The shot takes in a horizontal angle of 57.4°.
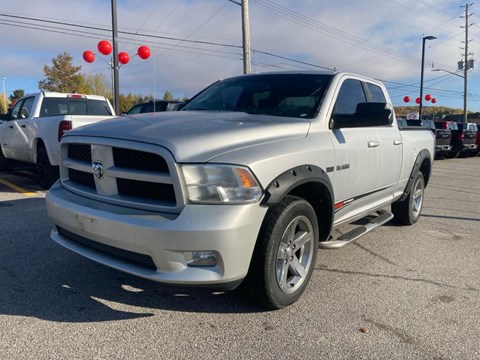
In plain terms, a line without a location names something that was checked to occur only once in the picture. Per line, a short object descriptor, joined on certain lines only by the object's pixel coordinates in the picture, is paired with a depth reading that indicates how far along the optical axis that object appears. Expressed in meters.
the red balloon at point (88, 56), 18.30
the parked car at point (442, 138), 19.33
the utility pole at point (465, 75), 45.81
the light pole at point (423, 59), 31.67
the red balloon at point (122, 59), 16.50
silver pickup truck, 2.77
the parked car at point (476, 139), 23.67
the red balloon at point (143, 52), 17.66
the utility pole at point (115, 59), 15.52
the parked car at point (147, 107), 11.16
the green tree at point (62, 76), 45.12
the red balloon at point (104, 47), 16.26
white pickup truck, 7.51
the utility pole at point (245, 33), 17.67
